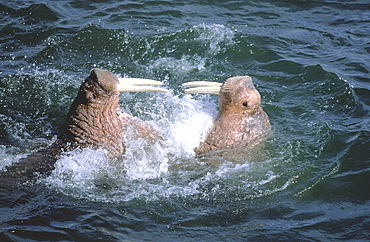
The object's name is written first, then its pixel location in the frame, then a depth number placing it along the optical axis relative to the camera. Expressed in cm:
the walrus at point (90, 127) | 1272
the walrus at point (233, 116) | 1349
